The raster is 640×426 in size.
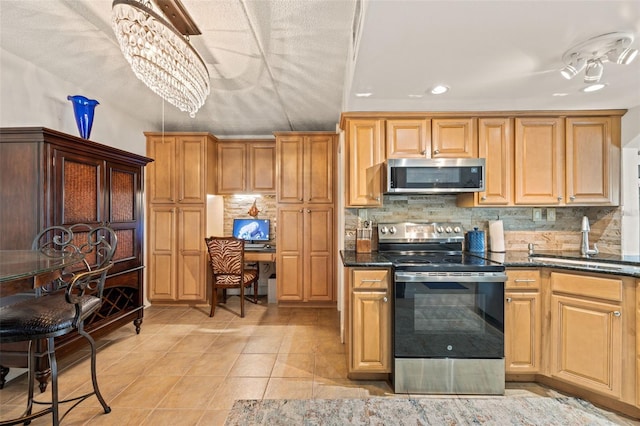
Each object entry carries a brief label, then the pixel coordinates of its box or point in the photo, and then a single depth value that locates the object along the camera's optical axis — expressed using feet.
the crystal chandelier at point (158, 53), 4.78
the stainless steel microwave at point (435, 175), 8.05
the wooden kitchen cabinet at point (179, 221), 13.19
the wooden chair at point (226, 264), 11.97
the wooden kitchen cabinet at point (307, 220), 13.23
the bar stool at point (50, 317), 4.69
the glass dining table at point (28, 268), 3.93
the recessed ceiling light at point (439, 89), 7.11
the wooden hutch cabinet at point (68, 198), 7.00
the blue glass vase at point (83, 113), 8.67
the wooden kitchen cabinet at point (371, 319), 7.29
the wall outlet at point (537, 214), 9.14
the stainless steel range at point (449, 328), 6.93
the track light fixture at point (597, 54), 5.07
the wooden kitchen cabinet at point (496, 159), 8.55
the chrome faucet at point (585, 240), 8.26
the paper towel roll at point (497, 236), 8.79
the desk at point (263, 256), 13.43
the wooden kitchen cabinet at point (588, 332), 6.25
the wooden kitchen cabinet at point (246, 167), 14.33
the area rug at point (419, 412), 6.04
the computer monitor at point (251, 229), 14.93
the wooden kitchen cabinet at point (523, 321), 7.14
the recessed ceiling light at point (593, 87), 6.84
